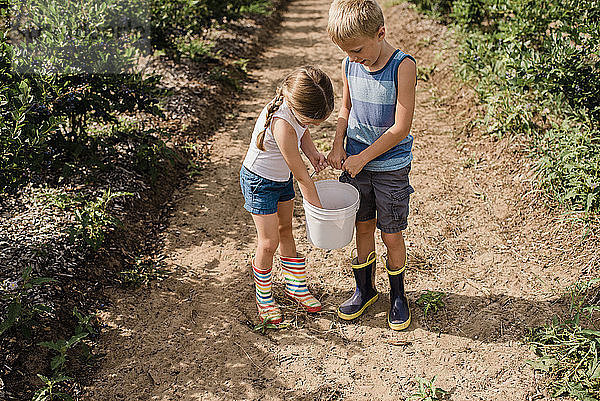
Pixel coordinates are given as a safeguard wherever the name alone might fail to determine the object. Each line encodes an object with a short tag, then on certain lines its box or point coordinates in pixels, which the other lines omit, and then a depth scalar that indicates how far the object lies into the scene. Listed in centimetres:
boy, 227
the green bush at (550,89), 388
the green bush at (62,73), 315
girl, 238
